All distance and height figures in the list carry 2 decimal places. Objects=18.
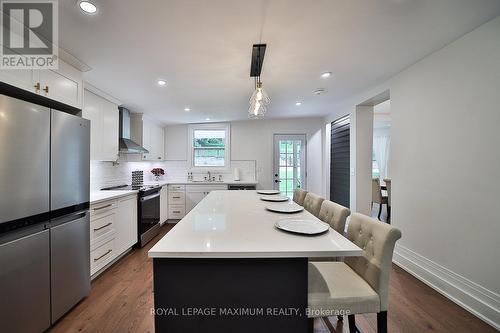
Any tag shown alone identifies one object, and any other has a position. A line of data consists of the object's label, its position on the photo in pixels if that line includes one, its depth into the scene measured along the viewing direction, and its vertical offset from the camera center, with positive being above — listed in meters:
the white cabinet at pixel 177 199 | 4.40 -0.74
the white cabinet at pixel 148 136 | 3.85 +0.63
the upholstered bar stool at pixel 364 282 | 1.03 -0.66
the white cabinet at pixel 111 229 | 2.17 -0.80
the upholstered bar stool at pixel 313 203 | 1.95 -0.38
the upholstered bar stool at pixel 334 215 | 1.49 -0.39
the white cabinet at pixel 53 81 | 1.44 +0.69
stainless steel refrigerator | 1.26 -0.36
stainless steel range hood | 3.23 +0.49
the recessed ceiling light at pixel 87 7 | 1.29 +1.05
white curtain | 6.61 +0.52
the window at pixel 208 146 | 4.95 +0.50
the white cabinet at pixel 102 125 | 2.60 +0.58
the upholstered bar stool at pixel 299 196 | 2.40 -0.38
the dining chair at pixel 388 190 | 4.11 -0.49
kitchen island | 0.93 -0.58
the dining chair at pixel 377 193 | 4.53 -0.61
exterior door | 4.88 +0.05
